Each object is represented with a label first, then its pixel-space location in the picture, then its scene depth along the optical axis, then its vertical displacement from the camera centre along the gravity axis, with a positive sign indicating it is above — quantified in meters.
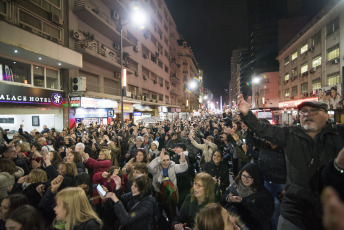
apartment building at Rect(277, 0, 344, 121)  20.50 +7.67
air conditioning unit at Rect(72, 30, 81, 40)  16.23 +6.93
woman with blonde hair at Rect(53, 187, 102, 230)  2.39 -1.35
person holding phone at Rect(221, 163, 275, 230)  2.72 -1.39
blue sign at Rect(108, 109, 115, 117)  19.85 -0.07
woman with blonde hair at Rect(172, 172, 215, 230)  2.86 -1.41
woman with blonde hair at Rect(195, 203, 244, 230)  2.02 -1.22
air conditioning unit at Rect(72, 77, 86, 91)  15.74 +2.46
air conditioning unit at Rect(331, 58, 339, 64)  20.78 +5.72
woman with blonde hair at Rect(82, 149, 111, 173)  5.03 -1.42
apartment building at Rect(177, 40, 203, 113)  69.75 +17.16
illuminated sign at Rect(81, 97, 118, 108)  15.64 +0.90
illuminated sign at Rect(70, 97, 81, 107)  15.26 +0.89
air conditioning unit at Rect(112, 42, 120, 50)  24.06 +8.80
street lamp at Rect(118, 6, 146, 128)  12.86 +6.96
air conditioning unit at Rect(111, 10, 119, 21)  23.30 +12.35
